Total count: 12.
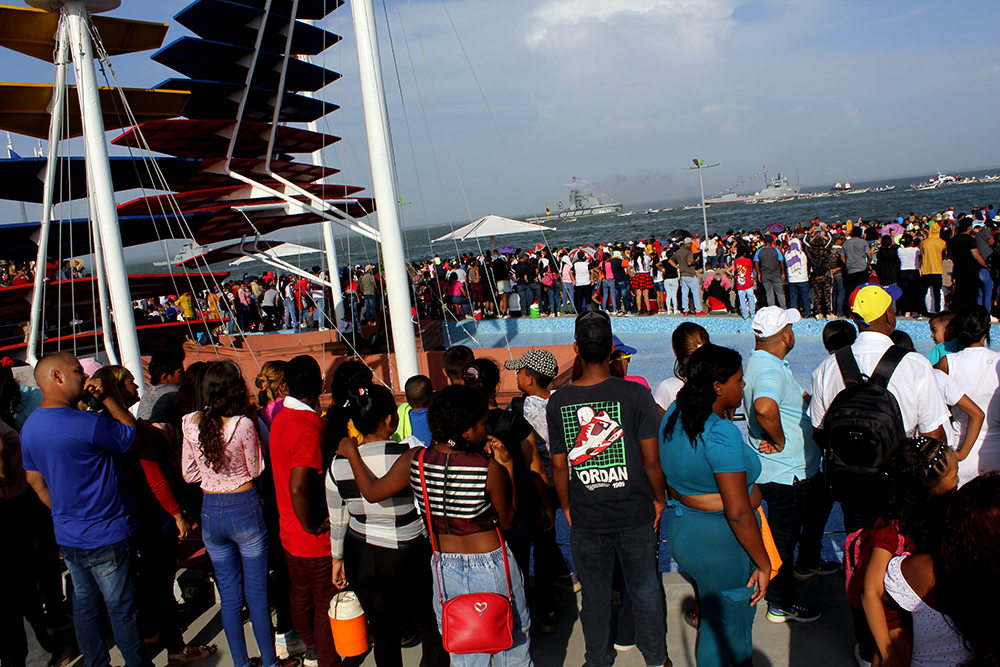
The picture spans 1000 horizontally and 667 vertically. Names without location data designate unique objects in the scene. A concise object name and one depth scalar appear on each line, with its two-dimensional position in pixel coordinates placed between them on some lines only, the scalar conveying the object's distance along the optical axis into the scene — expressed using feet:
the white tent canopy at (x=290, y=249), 64.39
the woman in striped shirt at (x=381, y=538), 9.36
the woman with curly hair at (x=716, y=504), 8.42
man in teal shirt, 10.64
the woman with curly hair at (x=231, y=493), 10.61
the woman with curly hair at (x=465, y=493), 8.47
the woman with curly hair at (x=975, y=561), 5.37
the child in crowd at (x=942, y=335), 14.11
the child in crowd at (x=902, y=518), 6.71
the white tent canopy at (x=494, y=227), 56.95
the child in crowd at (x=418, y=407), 11.82
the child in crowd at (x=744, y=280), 41.27
